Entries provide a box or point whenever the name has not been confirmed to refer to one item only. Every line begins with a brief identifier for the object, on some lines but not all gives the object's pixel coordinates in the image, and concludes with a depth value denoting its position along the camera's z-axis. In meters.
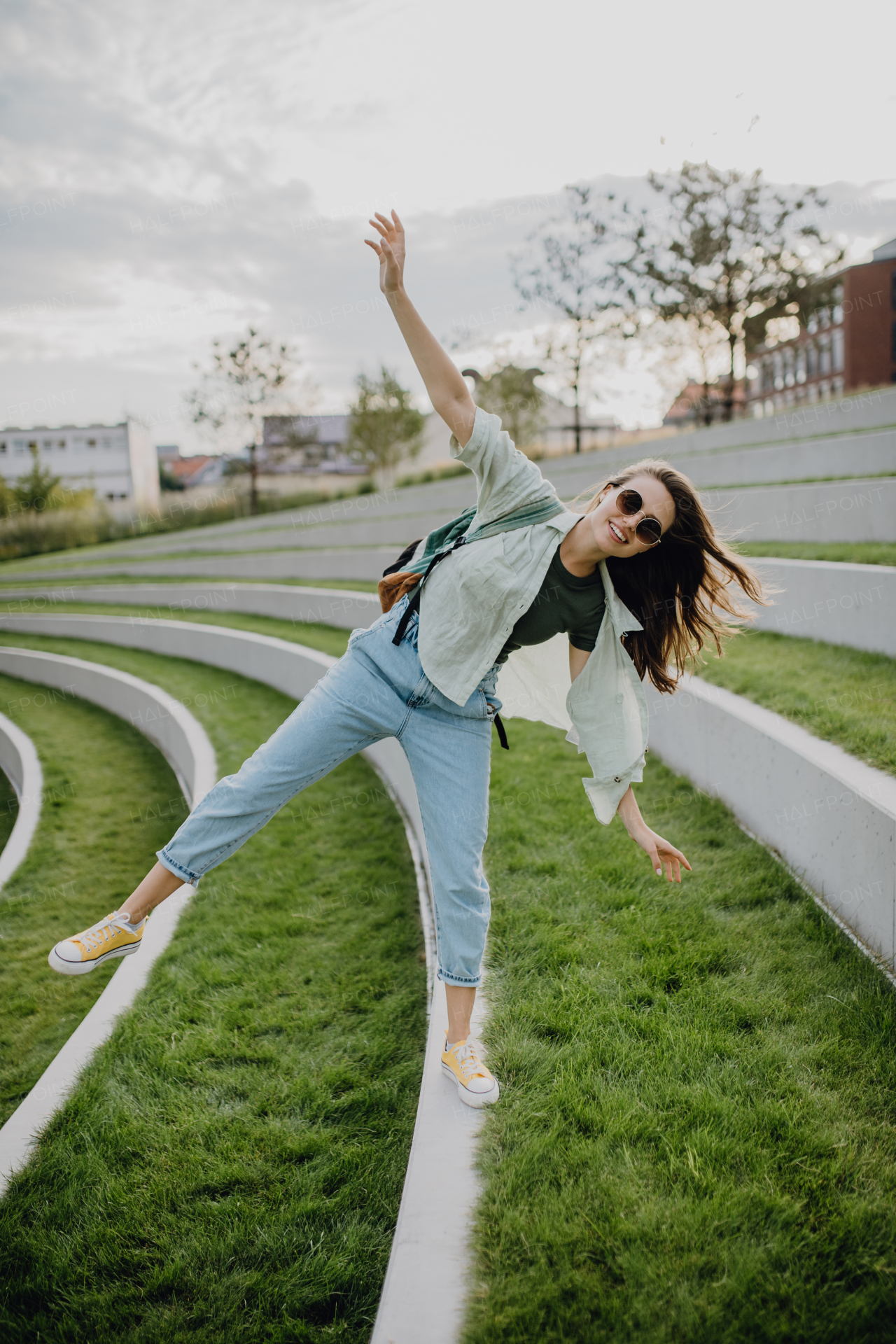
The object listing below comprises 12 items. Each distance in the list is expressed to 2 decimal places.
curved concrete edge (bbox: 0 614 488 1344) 1.47
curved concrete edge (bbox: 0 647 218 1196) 2.35
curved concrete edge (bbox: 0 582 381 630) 8.38
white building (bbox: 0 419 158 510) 51.59
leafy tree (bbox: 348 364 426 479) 23.80
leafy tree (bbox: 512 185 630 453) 17.86
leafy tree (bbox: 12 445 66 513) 32.44
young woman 1.98
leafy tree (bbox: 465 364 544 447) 19.73
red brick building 35.06
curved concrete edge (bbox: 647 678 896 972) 2.37
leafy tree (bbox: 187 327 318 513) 25.20
